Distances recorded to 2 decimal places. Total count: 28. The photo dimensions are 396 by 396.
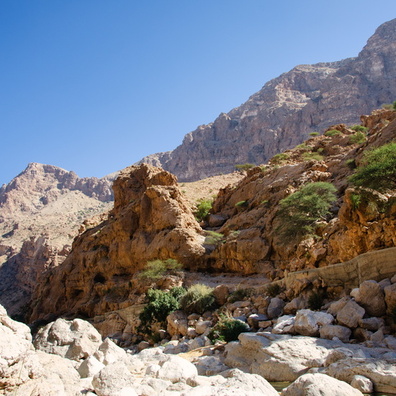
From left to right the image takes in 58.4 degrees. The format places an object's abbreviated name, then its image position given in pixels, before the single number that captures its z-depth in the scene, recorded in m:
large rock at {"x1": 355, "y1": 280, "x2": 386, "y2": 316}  9.12
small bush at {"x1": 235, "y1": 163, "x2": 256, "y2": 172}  57.22
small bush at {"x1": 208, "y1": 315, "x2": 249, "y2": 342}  11.57
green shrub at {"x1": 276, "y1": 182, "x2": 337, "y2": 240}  20.03
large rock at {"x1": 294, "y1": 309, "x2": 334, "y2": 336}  9.16
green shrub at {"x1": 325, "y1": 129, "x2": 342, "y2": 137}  42.68
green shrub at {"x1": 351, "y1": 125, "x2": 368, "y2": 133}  40.96
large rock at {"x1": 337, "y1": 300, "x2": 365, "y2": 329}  8.94
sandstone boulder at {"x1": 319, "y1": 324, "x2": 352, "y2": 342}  8.66
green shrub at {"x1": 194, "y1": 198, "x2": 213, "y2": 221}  35.95
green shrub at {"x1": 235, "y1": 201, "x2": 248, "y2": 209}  31.74
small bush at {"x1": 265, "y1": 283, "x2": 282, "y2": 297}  14.38
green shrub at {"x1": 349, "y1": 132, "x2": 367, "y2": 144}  33.98
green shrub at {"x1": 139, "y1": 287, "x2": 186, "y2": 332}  18.84
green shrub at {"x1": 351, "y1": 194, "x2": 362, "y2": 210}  13.77
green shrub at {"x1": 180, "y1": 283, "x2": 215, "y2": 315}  17.20
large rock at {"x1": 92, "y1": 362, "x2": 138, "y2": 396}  5.75
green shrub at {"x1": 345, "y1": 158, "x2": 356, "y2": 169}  25.68
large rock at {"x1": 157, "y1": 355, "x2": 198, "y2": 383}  7.34
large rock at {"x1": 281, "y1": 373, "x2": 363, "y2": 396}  5.67
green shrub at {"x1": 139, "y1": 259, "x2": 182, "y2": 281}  23.73
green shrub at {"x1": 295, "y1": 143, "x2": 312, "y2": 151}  40.49
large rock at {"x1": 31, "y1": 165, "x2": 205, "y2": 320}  25.86
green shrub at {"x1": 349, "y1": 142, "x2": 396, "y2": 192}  13.47
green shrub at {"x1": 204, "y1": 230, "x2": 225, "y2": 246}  26.39
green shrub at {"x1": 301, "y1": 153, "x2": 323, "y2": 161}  34.36
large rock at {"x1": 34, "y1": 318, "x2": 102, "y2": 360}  8.65
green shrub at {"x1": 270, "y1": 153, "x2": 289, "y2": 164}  39.87
